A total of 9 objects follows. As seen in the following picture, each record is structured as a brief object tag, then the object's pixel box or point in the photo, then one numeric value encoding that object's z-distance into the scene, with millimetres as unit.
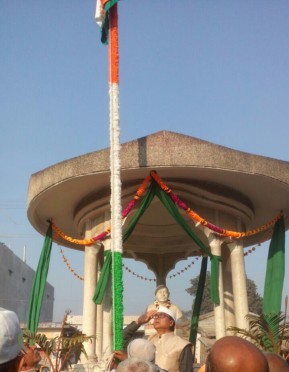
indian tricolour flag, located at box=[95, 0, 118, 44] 12367
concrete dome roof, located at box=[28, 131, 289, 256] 11328
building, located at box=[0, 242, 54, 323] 30391
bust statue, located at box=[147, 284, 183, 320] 11602
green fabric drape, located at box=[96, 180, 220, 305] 11758
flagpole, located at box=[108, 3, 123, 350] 9968
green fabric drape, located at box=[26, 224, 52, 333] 12656
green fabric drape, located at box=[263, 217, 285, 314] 11883
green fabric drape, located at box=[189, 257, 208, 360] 14534
